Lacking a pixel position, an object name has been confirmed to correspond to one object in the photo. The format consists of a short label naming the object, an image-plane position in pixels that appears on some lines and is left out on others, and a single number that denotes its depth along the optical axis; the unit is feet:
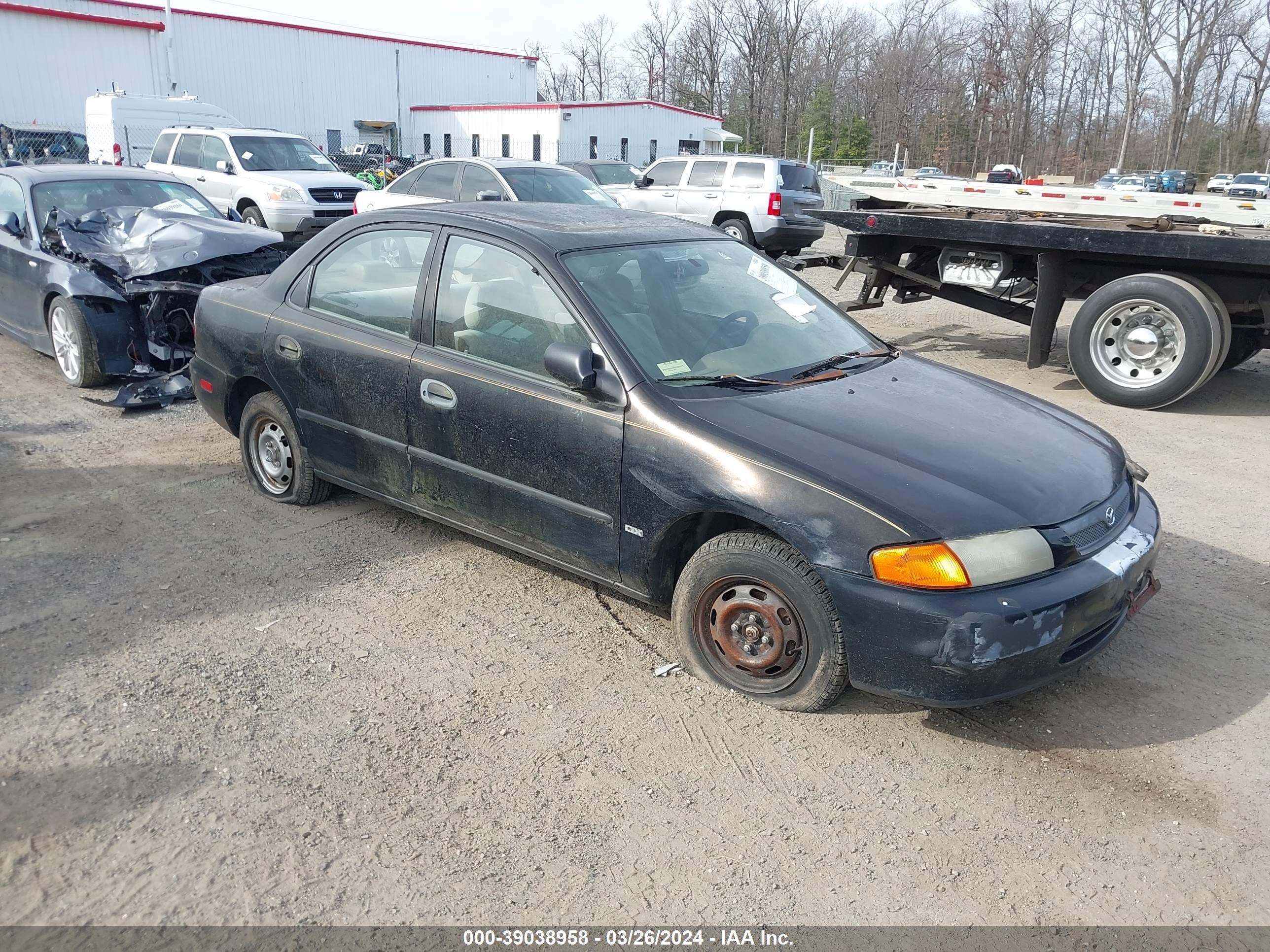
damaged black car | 23.73
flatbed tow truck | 24.08
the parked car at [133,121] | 62.49
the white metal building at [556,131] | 131.03
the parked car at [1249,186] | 103.76
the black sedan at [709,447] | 10.07
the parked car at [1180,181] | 122.83
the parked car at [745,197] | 53.31
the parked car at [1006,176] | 94.79
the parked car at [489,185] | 39.96
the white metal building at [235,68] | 103.40
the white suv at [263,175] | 48.55
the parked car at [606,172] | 63.36
